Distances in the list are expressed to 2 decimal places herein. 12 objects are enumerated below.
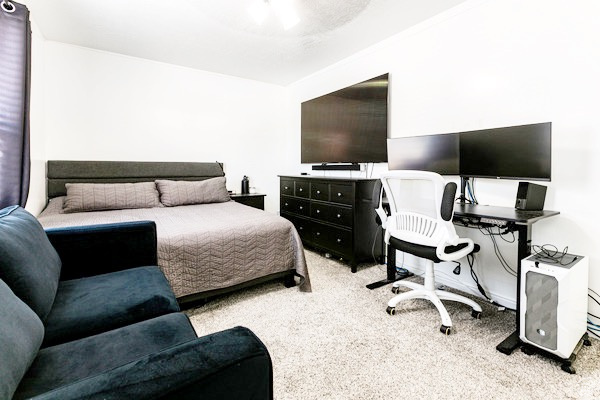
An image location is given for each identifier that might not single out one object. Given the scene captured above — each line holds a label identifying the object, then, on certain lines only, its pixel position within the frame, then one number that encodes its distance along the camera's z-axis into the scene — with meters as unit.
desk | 1.71
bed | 2.06
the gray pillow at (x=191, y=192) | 3.36
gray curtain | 1.82
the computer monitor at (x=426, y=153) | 2.41
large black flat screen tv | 3.18
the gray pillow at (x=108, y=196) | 2.90
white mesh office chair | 1.84
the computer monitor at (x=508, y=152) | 1.86
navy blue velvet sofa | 0.60
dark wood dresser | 3.03
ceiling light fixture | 2.22
